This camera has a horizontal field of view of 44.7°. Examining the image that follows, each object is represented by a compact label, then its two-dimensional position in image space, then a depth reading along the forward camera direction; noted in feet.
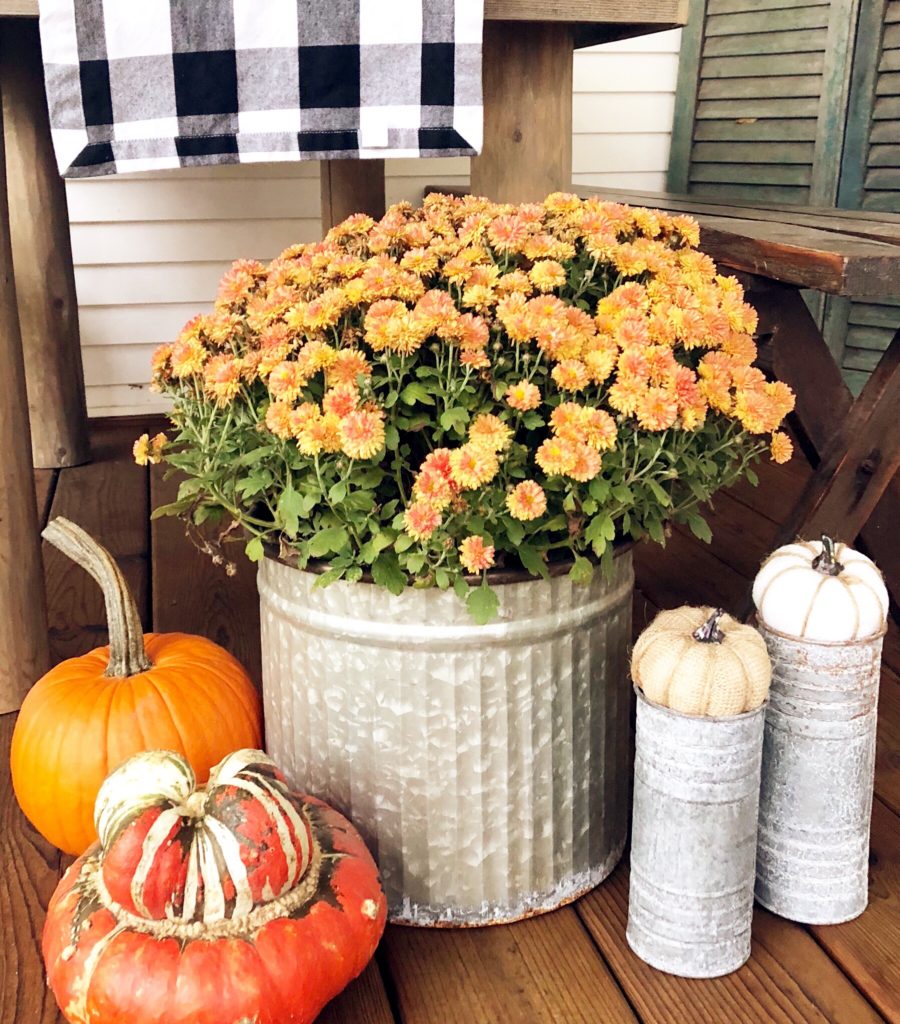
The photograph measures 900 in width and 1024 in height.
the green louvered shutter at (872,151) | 8.31
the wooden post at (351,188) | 6.99
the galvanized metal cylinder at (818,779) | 3.17
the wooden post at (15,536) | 4.33
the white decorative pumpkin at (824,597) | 3.09
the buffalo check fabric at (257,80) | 3.69
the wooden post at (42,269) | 7.03
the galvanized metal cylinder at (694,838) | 2.99
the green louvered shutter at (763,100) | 8.70
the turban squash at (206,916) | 2.68
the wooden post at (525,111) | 4.14
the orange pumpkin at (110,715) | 3.66
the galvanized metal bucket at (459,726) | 3.14
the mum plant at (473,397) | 2.85
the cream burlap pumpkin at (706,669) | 2.90
